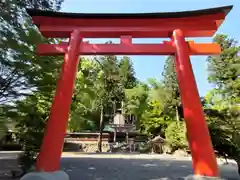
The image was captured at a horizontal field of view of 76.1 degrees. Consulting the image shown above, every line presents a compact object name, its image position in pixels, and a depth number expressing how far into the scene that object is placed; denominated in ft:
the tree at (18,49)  12.65
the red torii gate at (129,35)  11.27
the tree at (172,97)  44.08
